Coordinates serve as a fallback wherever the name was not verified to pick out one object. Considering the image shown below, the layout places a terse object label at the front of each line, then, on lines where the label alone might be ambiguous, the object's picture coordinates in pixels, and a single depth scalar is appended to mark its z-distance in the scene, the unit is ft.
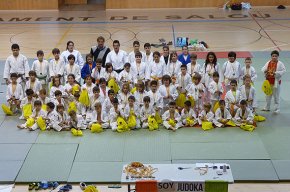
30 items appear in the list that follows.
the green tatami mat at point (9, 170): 26.94
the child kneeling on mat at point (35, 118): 33.27
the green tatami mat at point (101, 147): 29.22
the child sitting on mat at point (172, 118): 32.86
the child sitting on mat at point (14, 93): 35.81
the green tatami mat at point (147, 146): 29.14
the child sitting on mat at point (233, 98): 33.47
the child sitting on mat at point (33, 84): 35.50
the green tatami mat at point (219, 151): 29.07
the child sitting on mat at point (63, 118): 32.88
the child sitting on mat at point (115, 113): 33.01
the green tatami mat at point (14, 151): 29.32
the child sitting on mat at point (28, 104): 34.42
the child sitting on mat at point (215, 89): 33.96
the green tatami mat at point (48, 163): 27.09
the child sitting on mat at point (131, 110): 33.12
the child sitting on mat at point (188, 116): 33.45
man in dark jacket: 39.22
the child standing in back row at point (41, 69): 37.09
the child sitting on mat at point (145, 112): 33.22
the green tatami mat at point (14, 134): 31.76
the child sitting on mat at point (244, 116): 33.11
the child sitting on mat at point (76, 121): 33.00
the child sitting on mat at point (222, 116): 33.14
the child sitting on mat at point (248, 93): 33.71
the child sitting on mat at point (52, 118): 32.96
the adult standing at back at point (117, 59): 38.60
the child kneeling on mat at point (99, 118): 33.06
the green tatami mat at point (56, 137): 31.48
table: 22.99
